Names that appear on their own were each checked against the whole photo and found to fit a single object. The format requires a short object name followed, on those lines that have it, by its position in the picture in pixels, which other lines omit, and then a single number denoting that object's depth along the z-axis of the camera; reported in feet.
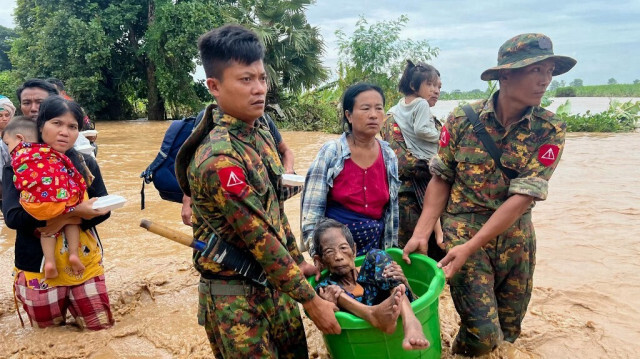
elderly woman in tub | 6.85
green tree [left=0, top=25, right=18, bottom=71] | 123.54
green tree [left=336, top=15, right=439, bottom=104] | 49.26
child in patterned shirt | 8.54
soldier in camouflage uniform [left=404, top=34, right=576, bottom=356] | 7.48
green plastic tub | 5.80
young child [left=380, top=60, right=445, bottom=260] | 11.39
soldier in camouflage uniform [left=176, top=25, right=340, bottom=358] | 5.15
